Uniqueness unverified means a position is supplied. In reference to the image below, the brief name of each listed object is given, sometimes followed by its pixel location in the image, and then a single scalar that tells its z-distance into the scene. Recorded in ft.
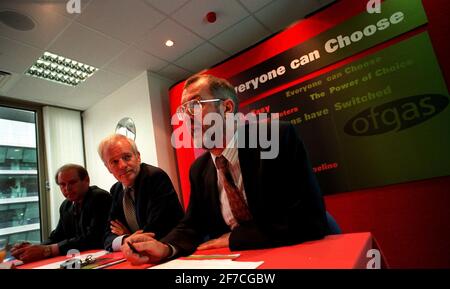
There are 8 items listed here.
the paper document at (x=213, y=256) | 1.93
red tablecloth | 1.36
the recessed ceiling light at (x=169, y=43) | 7.12
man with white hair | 3.98
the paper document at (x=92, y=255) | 3.20
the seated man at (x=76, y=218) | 4.35
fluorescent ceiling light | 5.65
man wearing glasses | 2.14
